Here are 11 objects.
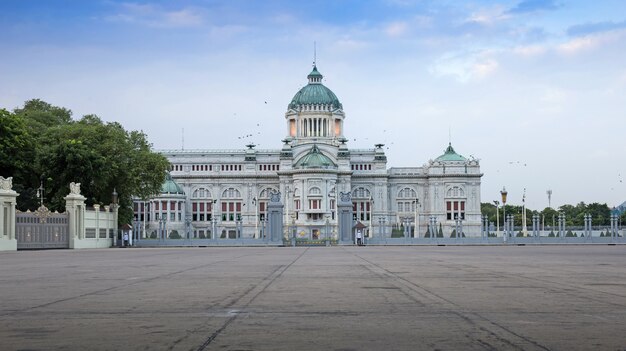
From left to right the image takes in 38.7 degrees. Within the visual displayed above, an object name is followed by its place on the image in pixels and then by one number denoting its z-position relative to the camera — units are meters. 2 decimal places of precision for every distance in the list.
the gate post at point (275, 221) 83.19
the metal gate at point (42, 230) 60.12
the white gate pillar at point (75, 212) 65.71
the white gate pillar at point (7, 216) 57.03
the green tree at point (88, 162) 73.06
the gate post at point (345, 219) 83.81
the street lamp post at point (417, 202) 168.12
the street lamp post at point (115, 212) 75.62
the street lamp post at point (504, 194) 100.71
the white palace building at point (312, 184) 163.50
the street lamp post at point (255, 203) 164.20
